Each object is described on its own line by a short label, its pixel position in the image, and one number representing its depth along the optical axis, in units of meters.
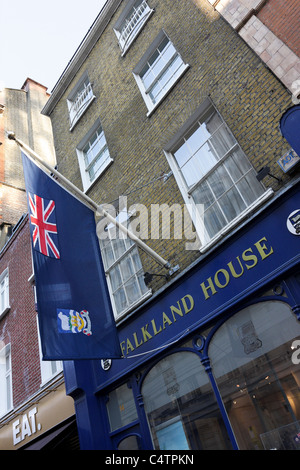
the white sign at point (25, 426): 9.84
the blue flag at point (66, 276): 6.01
